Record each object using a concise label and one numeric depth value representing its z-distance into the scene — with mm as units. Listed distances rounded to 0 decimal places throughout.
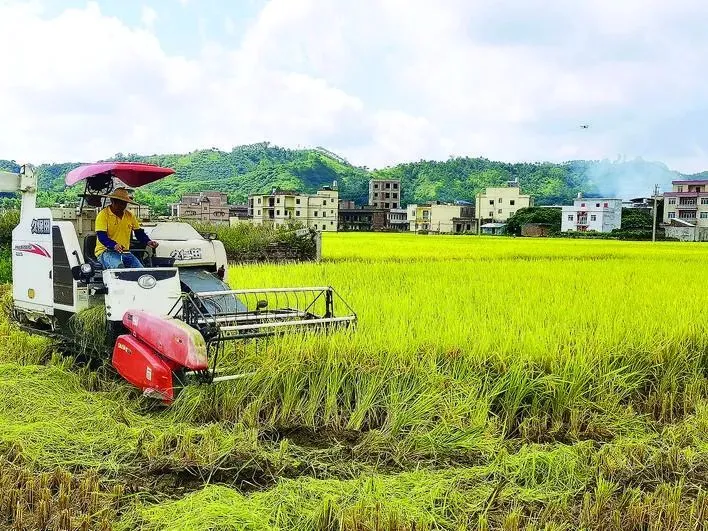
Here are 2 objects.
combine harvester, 4492
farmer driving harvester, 5754
